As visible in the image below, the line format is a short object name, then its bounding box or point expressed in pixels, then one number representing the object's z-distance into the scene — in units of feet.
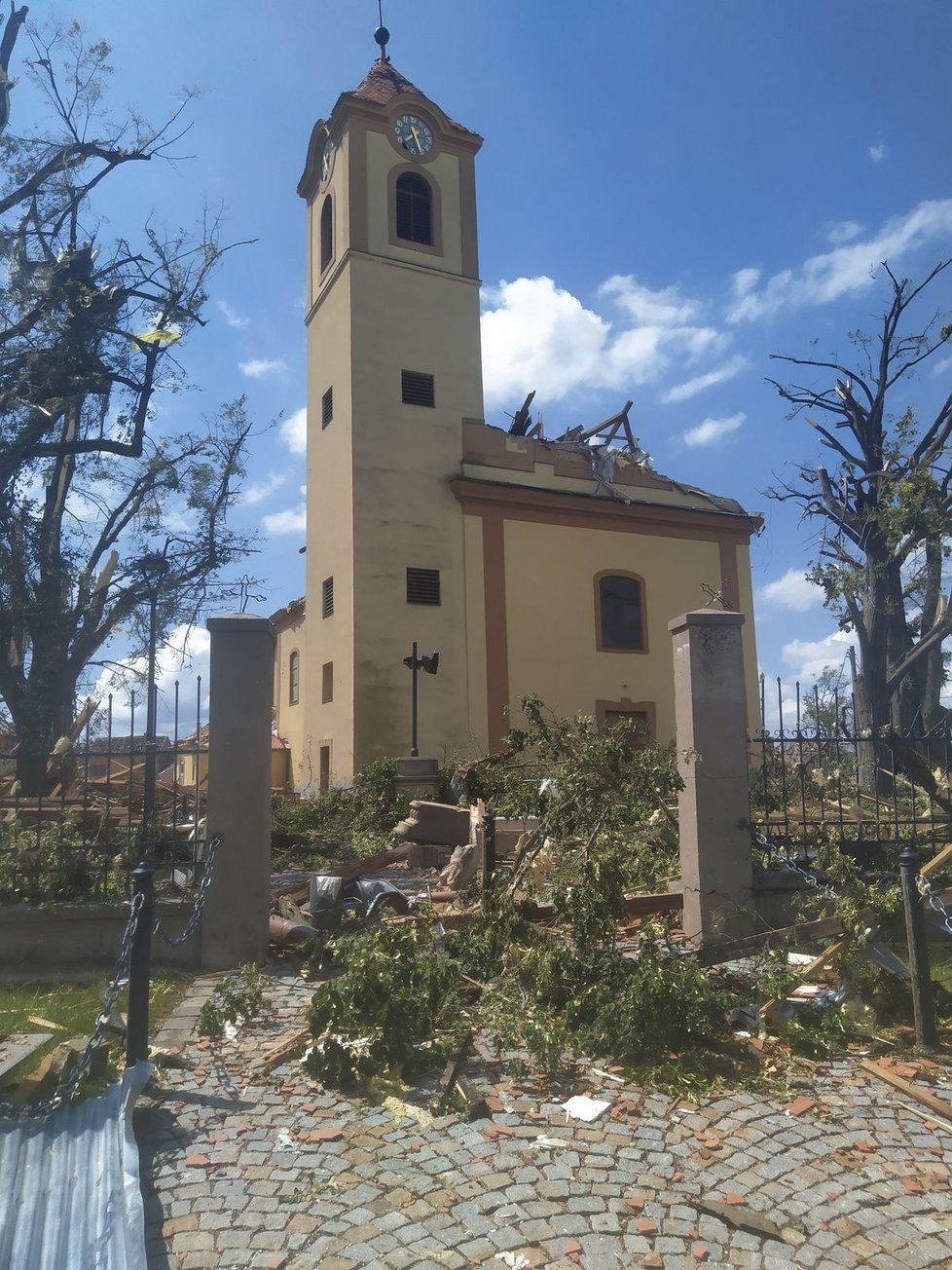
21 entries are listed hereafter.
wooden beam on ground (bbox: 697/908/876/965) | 19.01
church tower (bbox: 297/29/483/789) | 70.69
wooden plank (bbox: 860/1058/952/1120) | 14.44
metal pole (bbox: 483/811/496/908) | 25.21
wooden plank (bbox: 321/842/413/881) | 32.48
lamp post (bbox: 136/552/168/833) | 23.49
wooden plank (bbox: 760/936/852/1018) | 19.10
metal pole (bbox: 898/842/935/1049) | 17.10
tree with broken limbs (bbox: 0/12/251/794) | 51.47
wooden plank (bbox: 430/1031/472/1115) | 14.76
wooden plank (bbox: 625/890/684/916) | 25.52
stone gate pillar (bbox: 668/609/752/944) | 24.02
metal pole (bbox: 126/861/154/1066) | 14.97
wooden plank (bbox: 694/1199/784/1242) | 10.94
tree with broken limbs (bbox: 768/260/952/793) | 66.59
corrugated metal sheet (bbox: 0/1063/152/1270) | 10.09
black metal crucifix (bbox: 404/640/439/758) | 64.44
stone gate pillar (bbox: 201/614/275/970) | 23.18
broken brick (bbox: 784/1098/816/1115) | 14.51
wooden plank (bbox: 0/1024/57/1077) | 15.26
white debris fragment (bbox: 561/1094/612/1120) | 14.40
